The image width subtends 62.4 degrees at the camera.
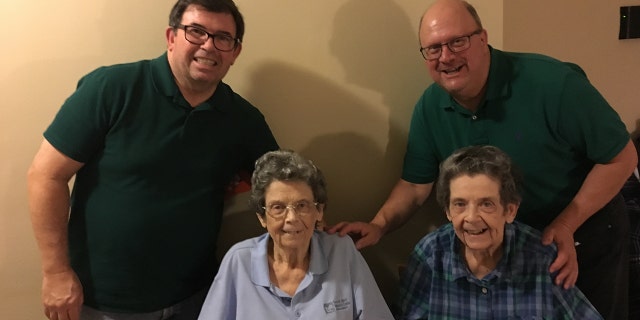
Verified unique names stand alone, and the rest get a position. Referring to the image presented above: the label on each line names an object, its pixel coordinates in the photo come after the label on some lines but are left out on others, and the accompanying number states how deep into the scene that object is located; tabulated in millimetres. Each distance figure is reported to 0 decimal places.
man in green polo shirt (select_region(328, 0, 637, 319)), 1688
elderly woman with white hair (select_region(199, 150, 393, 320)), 1500
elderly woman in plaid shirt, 1509
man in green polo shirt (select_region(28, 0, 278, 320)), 1589
